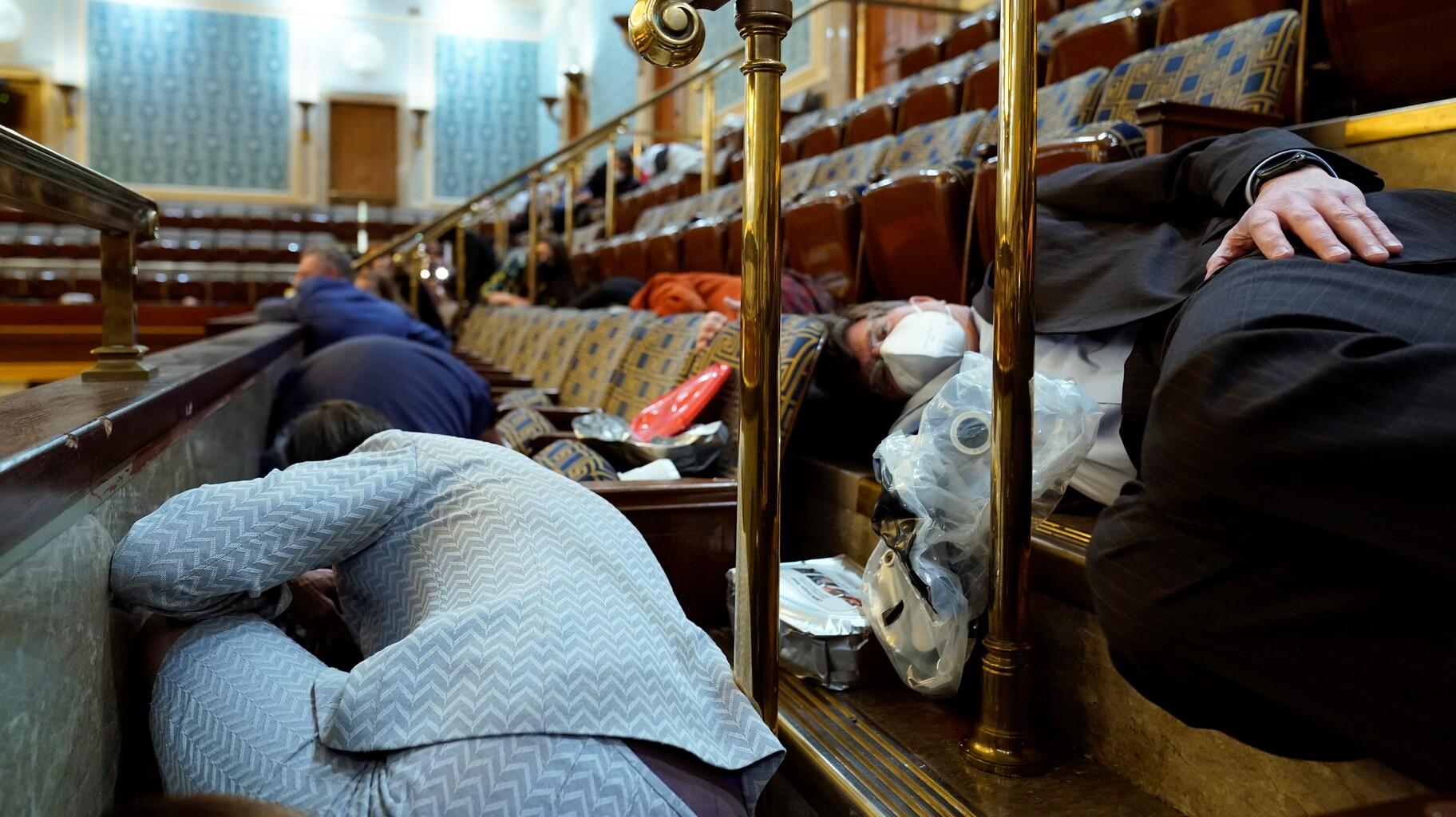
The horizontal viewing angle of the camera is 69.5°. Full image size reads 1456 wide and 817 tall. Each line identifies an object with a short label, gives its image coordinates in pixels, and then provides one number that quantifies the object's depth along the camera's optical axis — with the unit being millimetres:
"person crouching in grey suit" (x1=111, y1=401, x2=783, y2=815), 746
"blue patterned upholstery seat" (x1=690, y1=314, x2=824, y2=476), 1544
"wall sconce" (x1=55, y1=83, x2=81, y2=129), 10078
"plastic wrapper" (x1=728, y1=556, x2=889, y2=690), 1201
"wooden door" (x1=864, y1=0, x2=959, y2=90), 5254
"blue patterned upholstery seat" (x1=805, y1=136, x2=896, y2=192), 3193
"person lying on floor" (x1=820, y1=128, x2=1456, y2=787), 604
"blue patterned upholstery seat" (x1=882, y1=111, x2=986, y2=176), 2748
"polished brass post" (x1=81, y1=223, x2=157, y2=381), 1243
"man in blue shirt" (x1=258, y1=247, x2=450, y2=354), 3361
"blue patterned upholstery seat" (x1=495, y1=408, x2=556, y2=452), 2039
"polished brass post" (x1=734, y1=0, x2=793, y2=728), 805
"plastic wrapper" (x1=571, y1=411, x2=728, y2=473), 1644
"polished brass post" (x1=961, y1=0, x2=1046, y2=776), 932
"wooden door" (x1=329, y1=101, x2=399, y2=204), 10852
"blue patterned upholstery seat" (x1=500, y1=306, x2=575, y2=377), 3426
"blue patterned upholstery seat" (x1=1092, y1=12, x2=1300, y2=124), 1821
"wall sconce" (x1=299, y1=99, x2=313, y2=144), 10701
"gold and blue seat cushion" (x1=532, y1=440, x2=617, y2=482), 1606
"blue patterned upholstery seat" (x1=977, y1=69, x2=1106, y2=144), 2311
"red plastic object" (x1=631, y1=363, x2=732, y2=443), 1785
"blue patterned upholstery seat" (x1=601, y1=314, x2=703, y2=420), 2174
